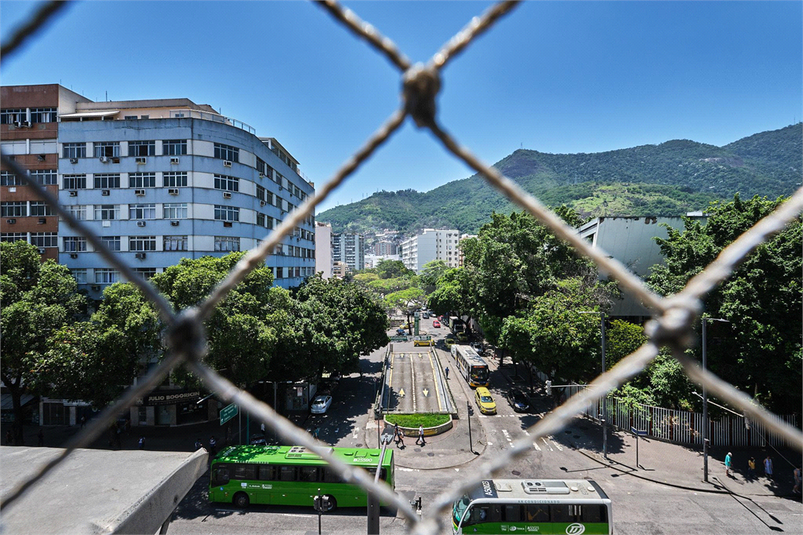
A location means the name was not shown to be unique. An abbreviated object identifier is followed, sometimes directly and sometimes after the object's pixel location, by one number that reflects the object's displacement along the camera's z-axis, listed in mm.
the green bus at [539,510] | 10211
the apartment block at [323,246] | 62312
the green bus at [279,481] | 12586
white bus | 25188
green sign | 13617
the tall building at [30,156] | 20469
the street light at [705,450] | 13503
